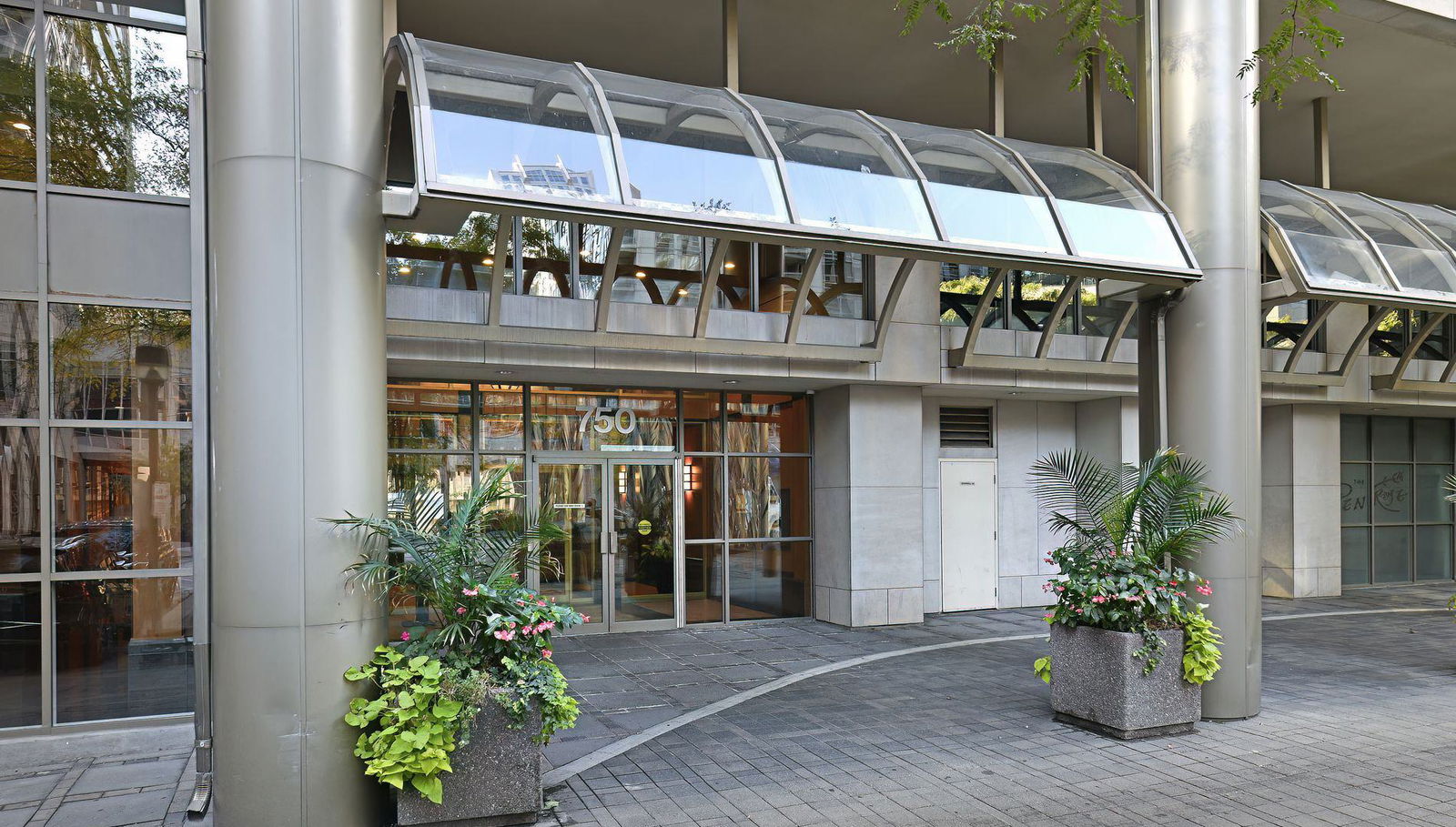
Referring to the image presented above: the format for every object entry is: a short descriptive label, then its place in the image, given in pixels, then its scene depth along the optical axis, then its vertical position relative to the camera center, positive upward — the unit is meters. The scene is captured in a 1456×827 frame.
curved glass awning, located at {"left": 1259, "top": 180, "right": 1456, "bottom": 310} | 9.79 +1.88
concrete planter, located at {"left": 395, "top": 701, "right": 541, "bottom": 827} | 5.31 -2.09
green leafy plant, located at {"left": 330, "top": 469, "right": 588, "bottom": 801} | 5.21 -1.23
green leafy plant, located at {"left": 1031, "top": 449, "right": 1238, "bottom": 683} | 7.30 -1.08
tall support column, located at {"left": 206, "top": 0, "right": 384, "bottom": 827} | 5.15 +0.04
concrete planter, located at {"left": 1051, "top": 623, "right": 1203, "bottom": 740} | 7.23 -2.16
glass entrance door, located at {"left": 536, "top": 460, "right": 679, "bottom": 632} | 12.21 -1.66
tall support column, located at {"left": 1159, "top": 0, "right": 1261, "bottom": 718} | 7.95 +1.29
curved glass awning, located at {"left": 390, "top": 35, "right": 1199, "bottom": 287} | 6.42 +1.97
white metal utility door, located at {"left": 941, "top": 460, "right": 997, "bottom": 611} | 14.19 -1.82
